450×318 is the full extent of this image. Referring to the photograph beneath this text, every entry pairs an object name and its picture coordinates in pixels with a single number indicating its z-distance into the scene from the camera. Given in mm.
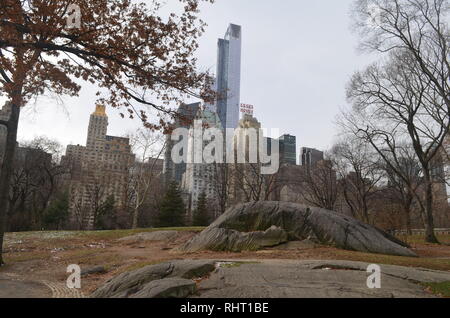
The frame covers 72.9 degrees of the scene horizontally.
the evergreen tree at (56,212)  40219
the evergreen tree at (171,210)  39156
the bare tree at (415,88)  20297
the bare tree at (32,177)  34116
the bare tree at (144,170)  33288
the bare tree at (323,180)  38406
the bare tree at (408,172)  31297
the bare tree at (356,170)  34041
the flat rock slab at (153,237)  20109
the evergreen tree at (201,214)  40969
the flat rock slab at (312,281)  5363
